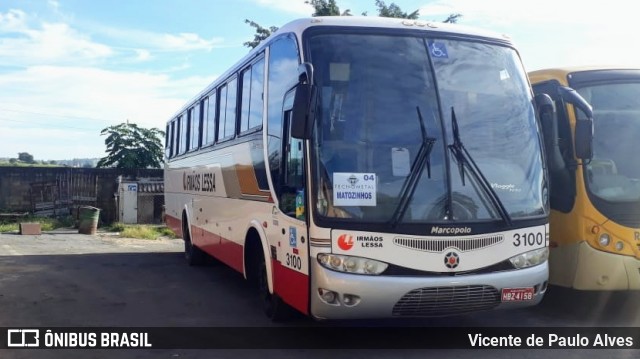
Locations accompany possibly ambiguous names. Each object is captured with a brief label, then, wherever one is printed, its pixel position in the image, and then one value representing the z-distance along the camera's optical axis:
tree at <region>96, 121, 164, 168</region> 30.38
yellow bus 7.24
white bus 5.80
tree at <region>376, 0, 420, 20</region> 25.02
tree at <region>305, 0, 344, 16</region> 24.62
